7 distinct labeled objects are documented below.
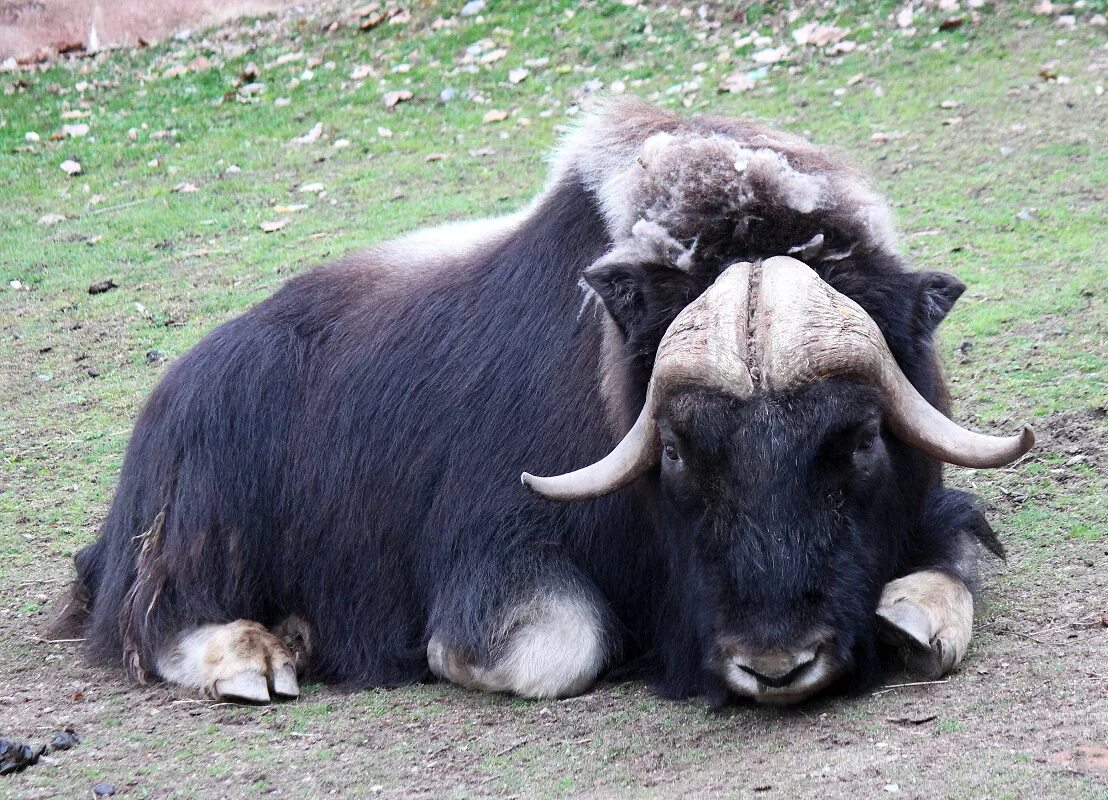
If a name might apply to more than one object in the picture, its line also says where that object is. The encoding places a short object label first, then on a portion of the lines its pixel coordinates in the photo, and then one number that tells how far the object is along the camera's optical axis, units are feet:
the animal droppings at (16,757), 20.90
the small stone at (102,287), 51.39
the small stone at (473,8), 77.65
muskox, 19.08
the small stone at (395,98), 70.03
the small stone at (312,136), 67.05
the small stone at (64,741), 21.84
